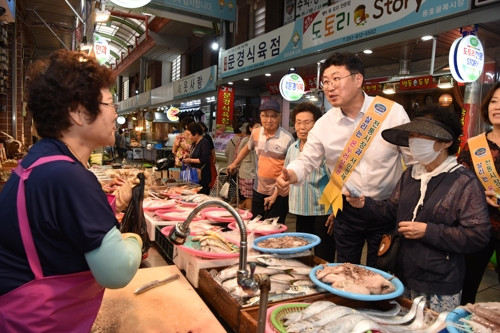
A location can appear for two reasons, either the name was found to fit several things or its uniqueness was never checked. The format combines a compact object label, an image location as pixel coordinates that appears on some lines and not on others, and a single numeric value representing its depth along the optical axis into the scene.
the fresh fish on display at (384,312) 1.72
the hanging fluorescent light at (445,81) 7.50
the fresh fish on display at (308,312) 1.58
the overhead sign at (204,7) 10.27
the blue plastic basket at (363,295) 1.68
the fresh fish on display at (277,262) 2.24
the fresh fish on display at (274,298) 1.78
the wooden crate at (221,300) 1.72
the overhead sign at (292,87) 10.23
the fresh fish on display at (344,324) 1.47
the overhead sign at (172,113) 22.45
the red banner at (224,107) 13.46
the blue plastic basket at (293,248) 2.30
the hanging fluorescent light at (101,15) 7.29
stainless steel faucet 1.24
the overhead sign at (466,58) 5.80
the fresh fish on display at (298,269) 2.16
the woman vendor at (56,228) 1.23
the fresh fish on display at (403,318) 1.65
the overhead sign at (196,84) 14.46
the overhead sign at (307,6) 11.82
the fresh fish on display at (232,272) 2.07
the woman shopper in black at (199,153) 7.08
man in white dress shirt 2.77
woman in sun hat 2.05
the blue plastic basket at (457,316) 1.49
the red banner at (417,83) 9.02
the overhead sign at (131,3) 6.60
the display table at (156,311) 1.73
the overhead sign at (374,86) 10.05
